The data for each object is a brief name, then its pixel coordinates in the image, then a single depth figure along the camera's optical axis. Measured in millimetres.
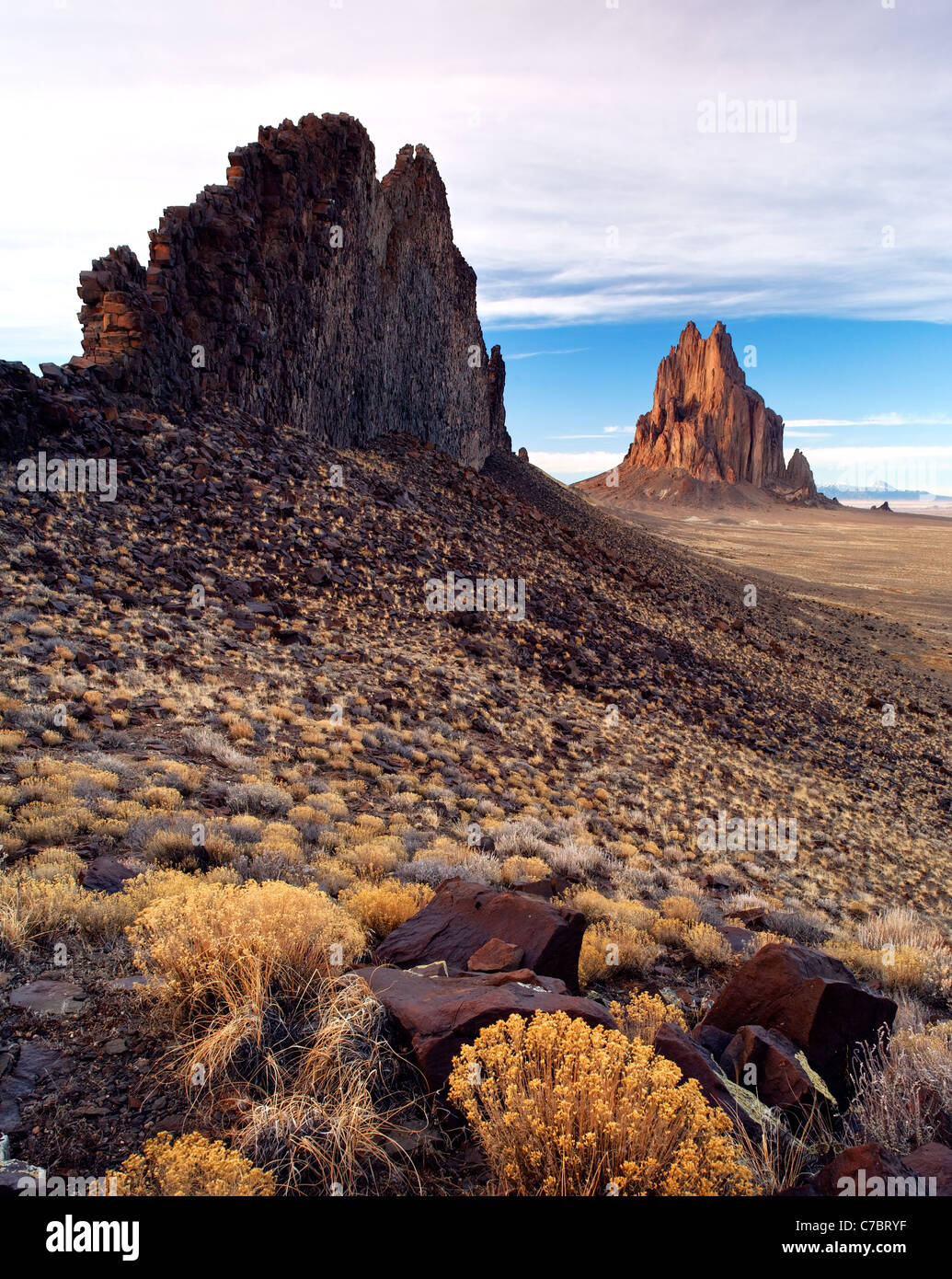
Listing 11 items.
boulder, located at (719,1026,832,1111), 4062
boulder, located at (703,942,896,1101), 4543
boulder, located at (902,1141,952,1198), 3096
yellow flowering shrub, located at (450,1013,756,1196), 2975
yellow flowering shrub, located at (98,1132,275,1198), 2773
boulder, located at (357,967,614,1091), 3684
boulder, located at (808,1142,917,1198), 3055
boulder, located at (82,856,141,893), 5578
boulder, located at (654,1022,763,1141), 3713
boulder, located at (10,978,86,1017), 3904
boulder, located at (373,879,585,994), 5078
